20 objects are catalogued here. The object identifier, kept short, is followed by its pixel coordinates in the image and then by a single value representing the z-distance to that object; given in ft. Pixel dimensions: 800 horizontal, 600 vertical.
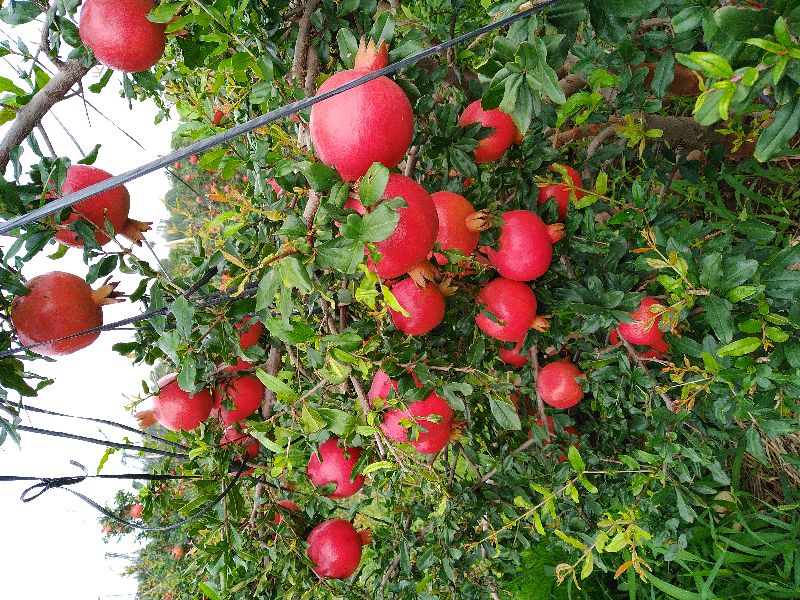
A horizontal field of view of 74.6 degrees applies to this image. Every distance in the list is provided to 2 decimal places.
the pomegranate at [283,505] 4.80
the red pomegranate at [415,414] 3.58
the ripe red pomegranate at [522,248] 3.52
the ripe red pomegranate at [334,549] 4.59
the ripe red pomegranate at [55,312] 3.18
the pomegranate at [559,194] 4.23
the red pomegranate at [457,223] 3.15
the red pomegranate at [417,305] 3.30
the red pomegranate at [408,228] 2.40
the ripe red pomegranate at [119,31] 3.11
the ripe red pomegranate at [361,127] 2.33
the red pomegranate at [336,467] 4.33
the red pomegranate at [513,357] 4.93
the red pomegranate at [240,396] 4.44
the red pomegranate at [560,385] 4.50
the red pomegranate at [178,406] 4.21
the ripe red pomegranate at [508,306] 3.70
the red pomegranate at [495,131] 3.78
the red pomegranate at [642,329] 3.80
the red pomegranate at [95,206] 3.23
